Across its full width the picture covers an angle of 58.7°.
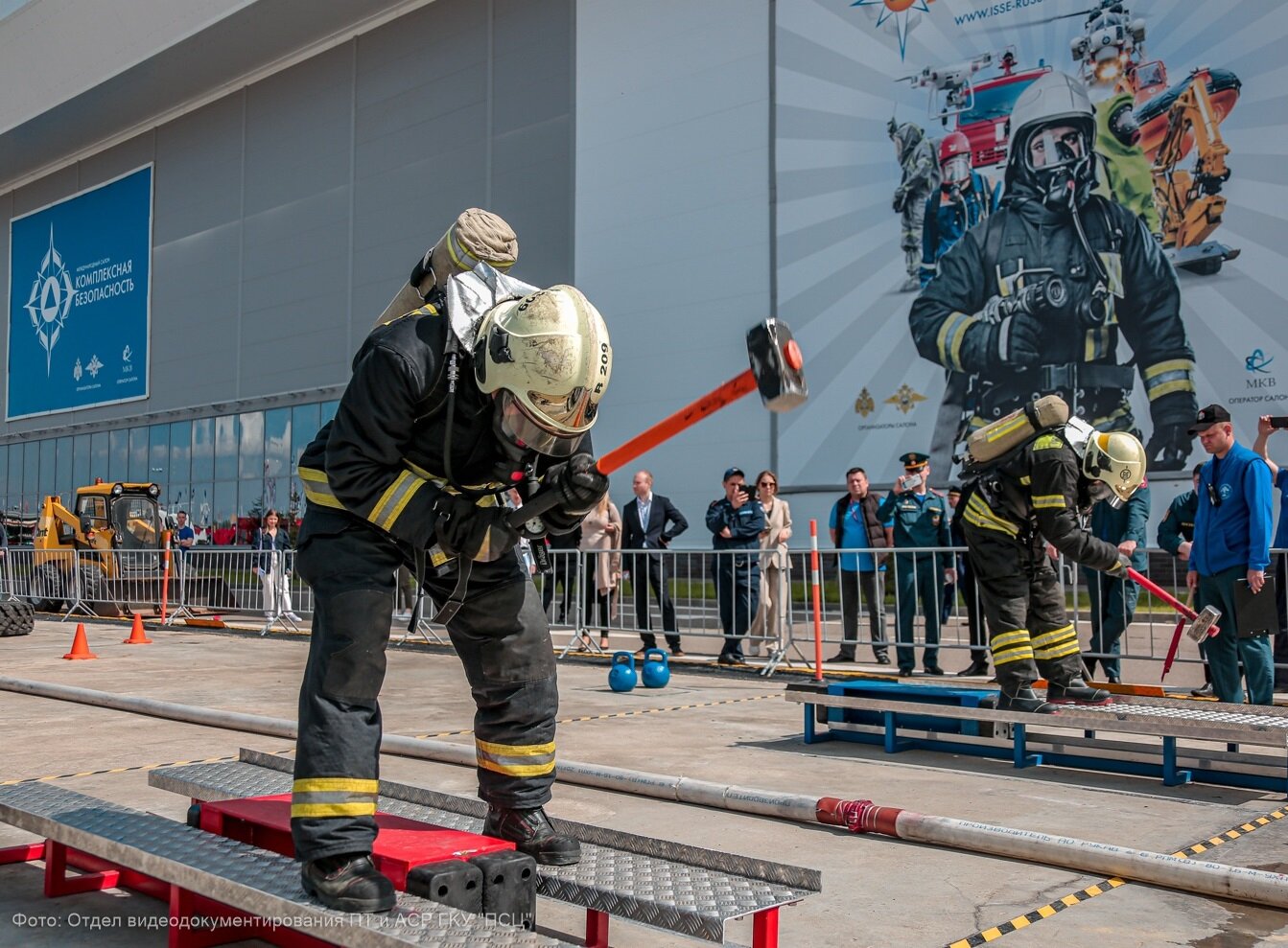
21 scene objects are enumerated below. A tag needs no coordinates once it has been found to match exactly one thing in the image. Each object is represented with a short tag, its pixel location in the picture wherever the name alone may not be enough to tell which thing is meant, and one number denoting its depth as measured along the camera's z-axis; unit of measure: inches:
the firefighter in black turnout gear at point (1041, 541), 245.8
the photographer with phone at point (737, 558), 443.8
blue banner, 1409.9
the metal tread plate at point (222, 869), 100.3
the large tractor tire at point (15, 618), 576.7
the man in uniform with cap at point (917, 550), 408.2
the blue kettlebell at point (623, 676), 368.2
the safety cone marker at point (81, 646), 469.7
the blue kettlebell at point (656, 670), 380.5
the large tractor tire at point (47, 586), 745.0
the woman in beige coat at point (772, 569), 437.1
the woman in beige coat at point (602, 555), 481.7
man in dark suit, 470.6
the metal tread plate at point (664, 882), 109.1
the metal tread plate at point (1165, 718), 209.3
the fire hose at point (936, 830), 147.9
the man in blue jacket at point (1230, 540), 275.9
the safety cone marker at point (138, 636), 546.3
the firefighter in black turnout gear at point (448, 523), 122.0
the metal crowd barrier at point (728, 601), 406.6
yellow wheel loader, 711.1
